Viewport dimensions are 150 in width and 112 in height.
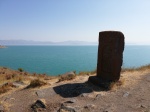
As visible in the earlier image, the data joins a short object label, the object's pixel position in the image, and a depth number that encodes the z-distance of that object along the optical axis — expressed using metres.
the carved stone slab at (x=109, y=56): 6.11
